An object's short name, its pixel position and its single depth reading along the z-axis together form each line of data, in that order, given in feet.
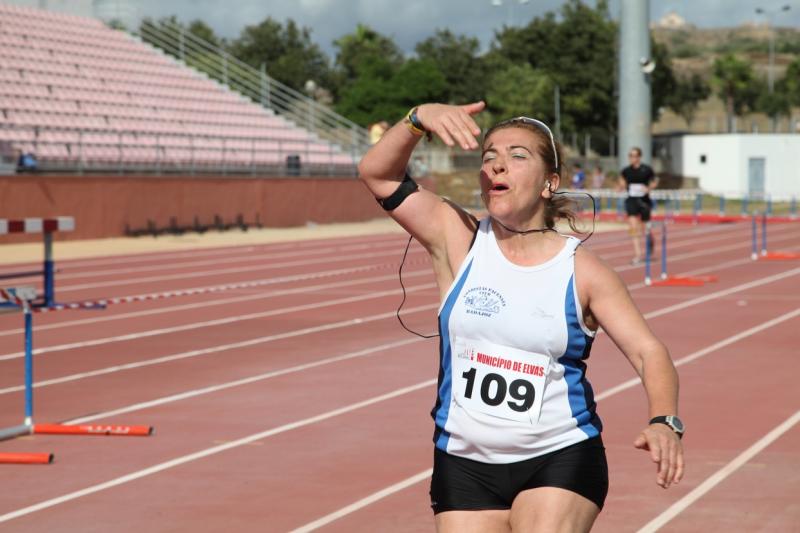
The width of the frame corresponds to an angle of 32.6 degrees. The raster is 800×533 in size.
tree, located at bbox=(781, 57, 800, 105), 342.44
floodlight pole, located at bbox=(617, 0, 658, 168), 153.99
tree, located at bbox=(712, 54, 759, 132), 364.79
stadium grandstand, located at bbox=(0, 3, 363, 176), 102.01
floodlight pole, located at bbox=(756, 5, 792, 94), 286.25
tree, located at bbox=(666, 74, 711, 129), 368.95
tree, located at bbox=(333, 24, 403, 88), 356.18
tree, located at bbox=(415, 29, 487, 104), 316.40
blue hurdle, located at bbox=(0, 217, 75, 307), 53.06
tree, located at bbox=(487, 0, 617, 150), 285.23
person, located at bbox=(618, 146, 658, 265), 73.15
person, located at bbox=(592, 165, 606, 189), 160.06
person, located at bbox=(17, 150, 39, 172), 93.81
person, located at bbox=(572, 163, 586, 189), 157.28
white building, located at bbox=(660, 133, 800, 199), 231.91
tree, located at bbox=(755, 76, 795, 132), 334.03
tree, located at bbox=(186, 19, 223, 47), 331.53
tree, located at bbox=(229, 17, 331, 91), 327.06
